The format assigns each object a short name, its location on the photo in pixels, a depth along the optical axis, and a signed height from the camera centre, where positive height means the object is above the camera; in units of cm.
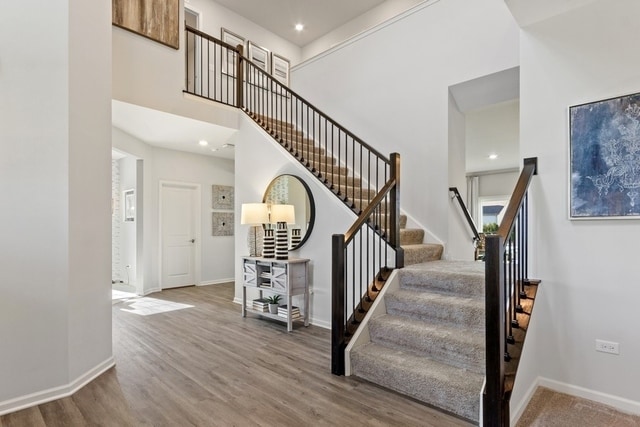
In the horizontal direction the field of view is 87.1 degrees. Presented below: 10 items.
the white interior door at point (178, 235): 647 -41
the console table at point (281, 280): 398 -83
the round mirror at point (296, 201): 427 +17
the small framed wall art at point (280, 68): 745 +330
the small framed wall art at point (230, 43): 644 +341
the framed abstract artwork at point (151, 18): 410 +253
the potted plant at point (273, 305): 421 -114
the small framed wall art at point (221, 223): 713 -19
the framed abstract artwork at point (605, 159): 227 +38
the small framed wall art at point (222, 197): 718 +38
